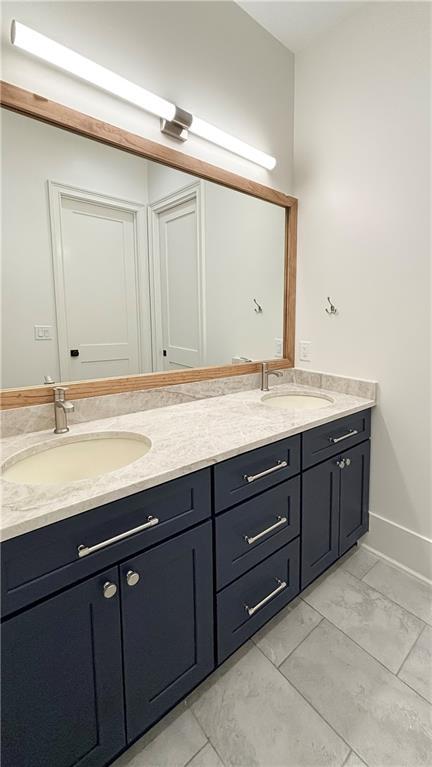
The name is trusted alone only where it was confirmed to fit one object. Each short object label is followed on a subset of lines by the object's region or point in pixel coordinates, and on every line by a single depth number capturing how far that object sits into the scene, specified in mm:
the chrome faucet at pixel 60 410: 1205
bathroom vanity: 751
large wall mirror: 1175
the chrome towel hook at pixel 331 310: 1888
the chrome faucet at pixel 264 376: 1915
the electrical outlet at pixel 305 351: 2047
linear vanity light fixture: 1058
